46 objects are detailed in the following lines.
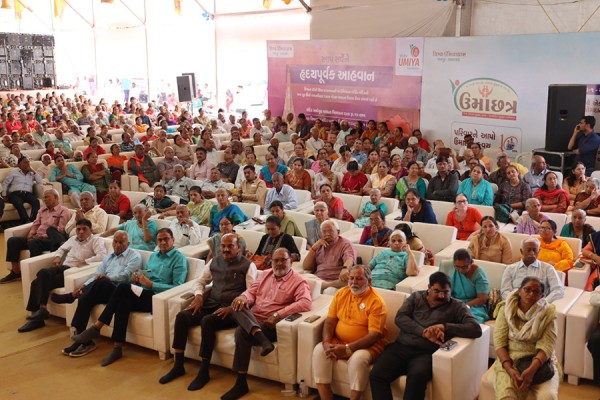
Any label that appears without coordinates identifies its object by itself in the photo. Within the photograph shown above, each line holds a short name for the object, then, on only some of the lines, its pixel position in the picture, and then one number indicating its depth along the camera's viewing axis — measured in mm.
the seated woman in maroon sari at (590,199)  7605
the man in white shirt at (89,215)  7595
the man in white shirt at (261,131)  14195
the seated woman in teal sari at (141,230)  7016
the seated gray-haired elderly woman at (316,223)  6820
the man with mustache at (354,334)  4602
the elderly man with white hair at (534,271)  5254
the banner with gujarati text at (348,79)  12539
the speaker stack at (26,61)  23531
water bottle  4945
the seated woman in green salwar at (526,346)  4148
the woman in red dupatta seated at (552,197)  7758
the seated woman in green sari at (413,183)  8586
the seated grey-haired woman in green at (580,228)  6309
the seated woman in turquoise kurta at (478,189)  8070
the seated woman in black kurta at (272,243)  6355
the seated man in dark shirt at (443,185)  8375
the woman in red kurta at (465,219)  7168
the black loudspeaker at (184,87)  17219
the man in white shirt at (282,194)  8430
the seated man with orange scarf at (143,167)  10836
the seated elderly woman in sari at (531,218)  6680
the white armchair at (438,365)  4352
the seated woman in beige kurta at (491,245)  6062
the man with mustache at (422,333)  4438
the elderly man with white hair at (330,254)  6039
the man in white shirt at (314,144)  12884
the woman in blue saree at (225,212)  7637
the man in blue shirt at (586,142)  9719
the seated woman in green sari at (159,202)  8414
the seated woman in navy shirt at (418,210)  7195
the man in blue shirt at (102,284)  5887
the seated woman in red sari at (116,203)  8586
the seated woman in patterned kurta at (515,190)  8047
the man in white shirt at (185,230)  7016
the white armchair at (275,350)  4980
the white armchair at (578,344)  4902
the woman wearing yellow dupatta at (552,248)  5938
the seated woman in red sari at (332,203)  7684
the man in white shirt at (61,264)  6379
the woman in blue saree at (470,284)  5109
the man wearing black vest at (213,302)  5250
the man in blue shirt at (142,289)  5690
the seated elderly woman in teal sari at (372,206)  7592
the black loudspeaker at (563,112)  9914
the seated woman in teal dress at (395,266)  5777
